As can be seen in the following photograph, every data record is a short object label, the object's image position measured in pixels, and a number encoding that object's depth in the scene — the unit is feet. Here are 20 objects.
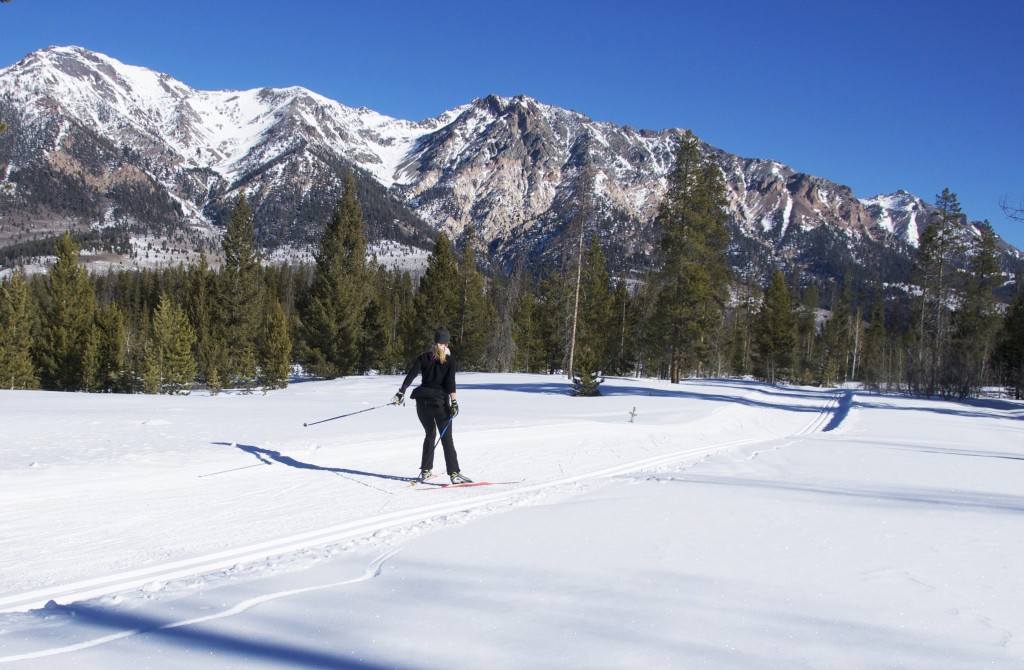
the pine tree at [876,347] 137.46
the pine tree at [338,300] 128.16
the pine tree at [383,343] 140.87
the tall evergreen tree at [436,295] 139.39
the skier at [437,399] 26.53
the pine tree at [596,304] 135.74
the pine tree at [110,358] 102.47
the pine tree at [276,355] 103.30
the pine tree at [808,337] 176.37
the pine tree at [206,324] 112.88
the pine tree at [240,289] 129.08
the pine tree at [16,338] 91.61
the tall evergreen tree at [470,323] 145.38
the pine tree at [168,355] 93.50
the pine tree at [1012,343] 117.80
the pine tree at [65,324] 100.22
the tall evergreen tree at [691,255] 106.73
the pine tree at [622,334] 155.94
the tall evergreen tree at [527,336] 156.97
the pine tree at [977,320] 102.01
